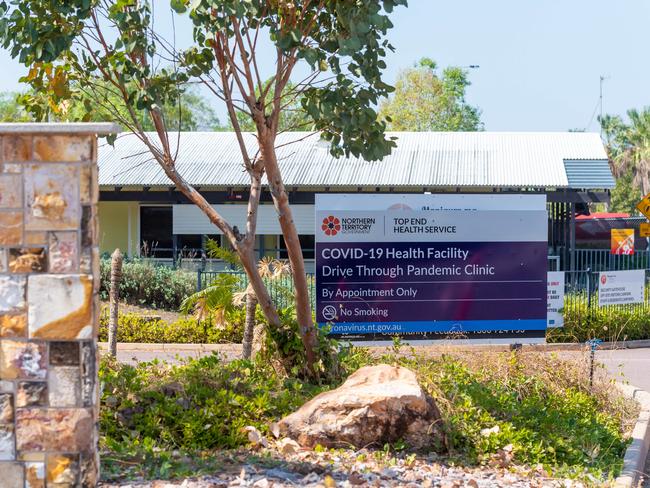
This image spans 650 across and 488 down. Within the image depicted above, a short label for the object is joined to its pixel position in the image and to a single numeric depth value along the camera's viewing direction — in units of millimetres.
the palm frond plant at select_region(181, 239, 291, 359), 10883
